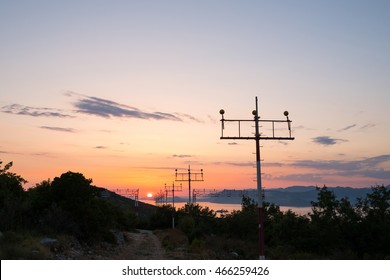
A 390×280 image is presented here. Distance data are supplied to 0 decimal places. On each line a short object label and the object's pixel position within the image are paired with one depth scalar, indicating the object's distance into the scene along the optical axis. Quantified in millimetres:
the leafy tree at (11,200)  24656
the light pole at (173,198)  67812
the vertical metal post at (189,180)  57312
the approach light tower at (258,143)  20256
